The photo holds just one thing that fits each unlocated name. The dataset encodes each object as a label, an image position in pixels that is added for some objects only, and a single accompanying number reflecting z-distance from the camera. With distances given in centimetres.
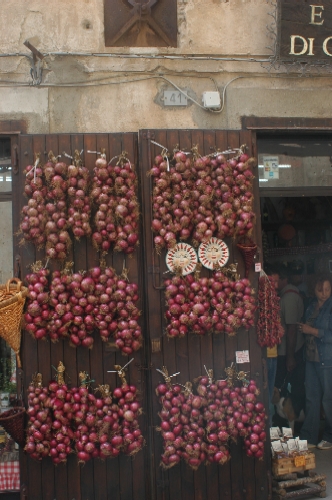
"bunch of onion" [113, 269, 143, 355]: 457
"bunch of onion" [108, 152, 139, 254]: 461
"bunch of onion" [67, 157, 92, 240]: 456
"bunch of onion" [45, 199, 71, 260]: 453
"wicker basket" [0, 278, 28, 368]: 446
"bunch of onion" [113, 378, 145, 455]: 453
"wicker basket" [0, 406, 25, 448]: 436
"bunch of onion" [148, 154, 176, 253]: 470
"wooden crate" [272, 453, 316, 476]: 498
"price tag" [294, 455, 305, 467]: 497
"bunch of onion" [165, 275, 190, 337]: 464
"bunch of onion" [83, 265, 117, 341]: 453
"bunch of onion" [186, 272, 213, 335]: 466
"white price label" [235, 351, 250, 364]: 489
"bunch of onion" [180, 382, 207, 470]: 457
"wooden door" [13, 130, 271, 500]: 464
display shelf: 773
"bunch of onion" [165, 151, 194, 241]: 472
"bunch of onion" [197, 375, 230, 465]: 462
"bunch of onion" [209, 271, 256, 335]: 473
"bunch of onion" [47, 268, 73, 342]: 448
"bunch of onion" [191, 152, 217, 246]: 476
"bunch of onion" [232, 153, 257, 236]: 482
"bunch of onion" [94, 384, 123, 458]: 448
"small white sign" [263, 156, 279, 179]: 535
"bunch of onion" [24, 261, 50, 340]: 448
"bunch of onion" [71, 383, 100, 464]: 446
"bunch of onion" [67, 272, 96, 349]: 451
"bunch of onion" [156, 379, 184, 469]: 455
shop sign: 513
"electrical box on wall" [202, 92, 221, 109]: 503
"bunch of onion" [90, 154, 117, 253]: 459
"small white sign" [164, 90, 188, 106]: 507
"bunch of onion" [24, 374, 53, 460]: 446
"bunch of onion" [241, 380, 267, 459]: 475
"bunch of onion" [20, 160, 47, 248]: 452
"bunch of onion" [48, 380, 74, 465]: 448
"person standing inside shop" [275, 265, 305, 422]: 673
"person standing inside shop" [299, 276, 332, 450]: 617
